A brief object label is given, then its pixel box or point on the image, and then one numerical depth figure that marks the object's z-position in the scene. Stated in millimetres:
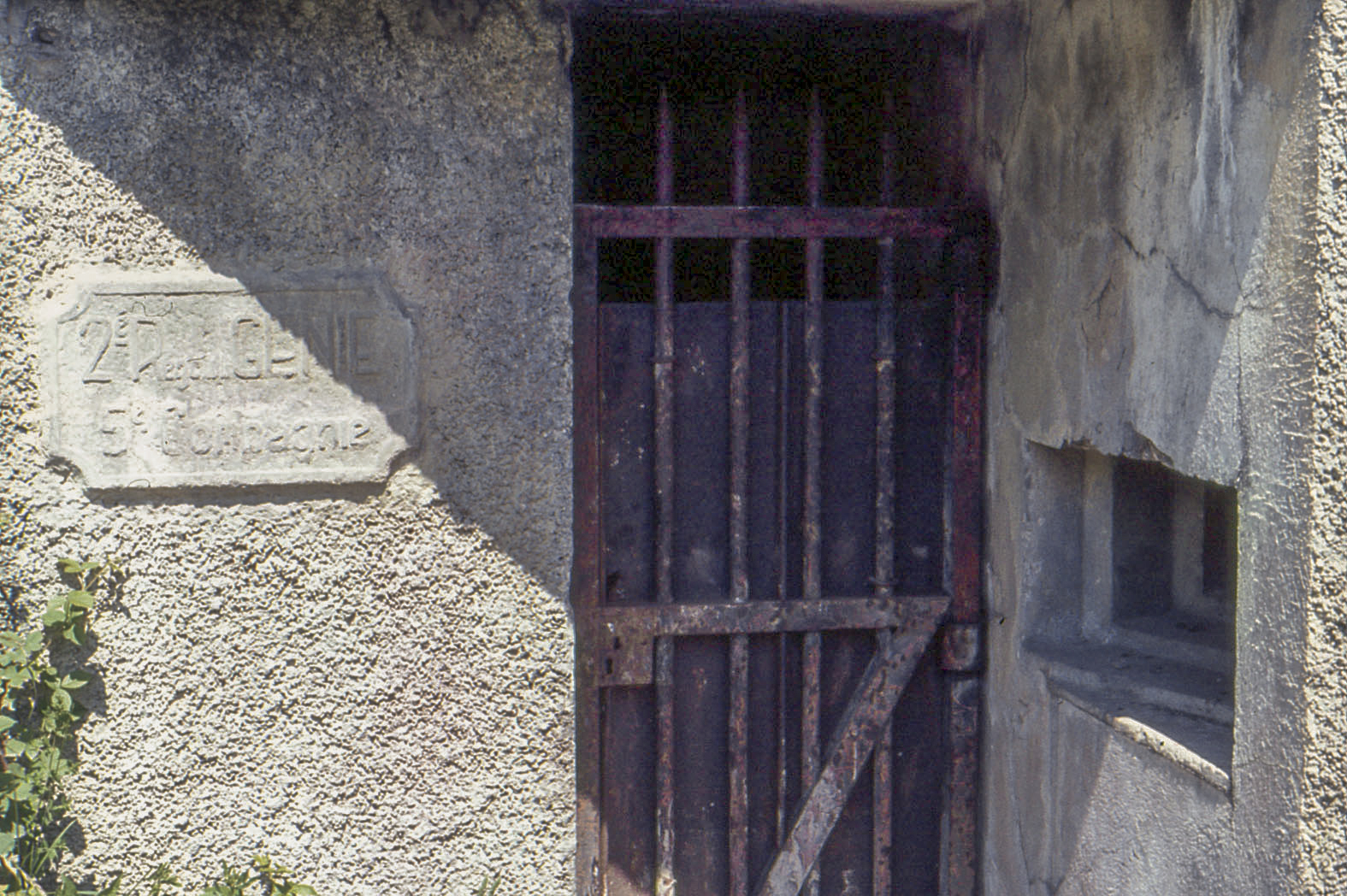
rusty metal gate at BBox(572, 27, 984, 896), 2379
